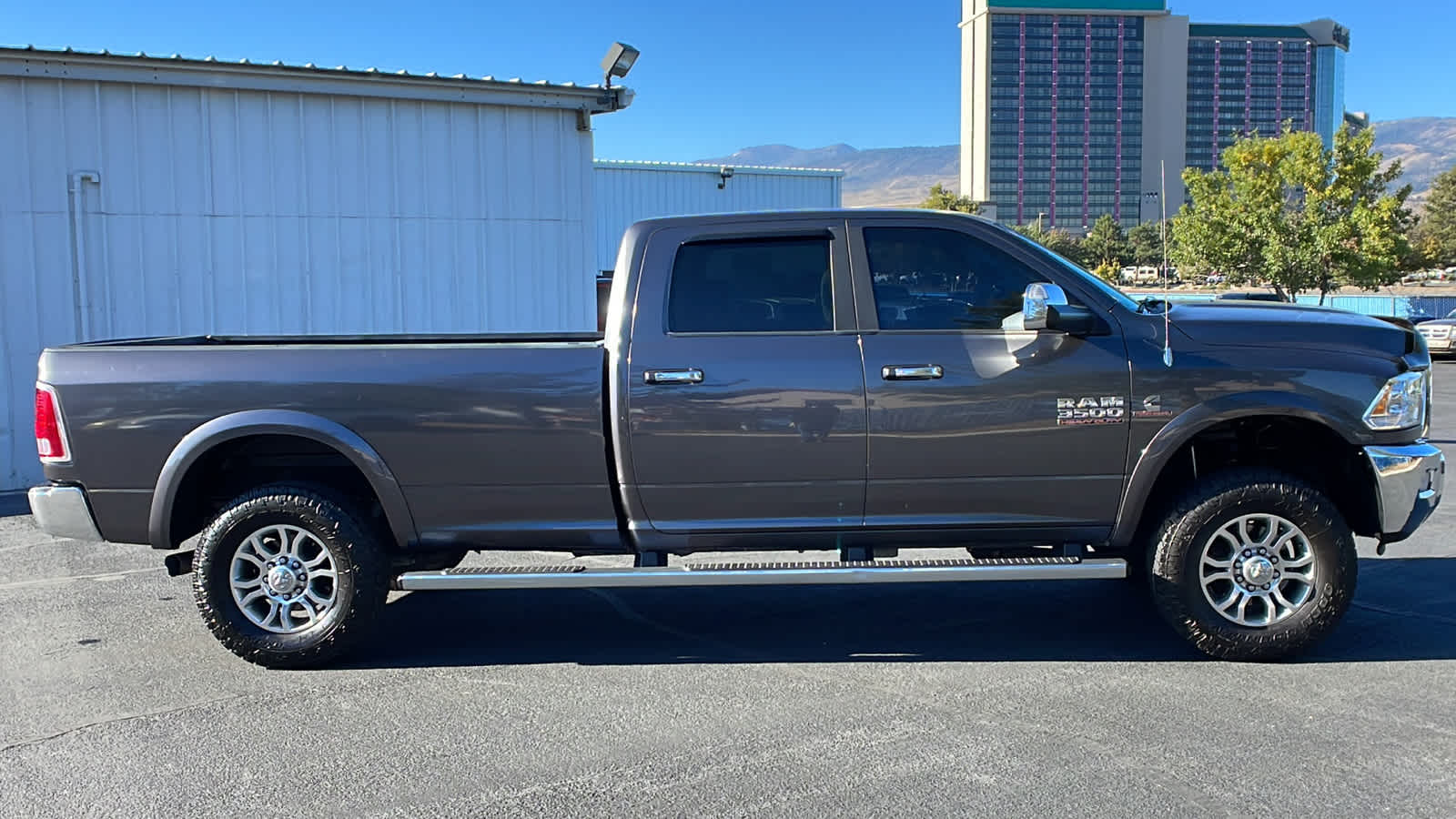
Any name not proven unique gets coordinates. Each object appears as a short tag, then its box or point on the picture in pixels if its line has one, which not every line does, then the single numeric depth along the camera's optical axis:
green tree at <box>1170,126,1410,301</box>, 32.62
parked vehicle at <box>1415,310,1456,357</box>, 27.30
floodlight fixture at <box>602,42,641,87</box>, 11.87
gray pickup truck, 5.16
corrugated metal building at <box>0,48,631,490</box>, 10.68
